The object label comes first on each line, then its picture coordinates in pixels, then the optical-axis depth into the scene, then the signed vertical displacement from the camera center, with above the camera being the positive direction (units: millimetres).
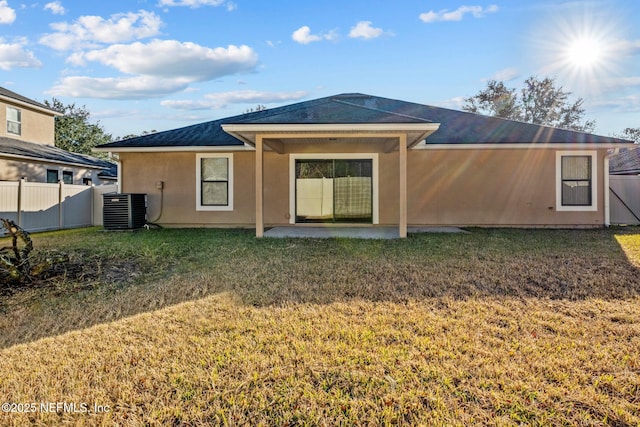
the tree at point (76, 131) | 30734 +7293
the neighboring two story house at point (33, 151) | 12883 +2373
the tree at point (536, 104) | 30094 +9301
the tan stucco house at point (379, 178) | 9695 +826
